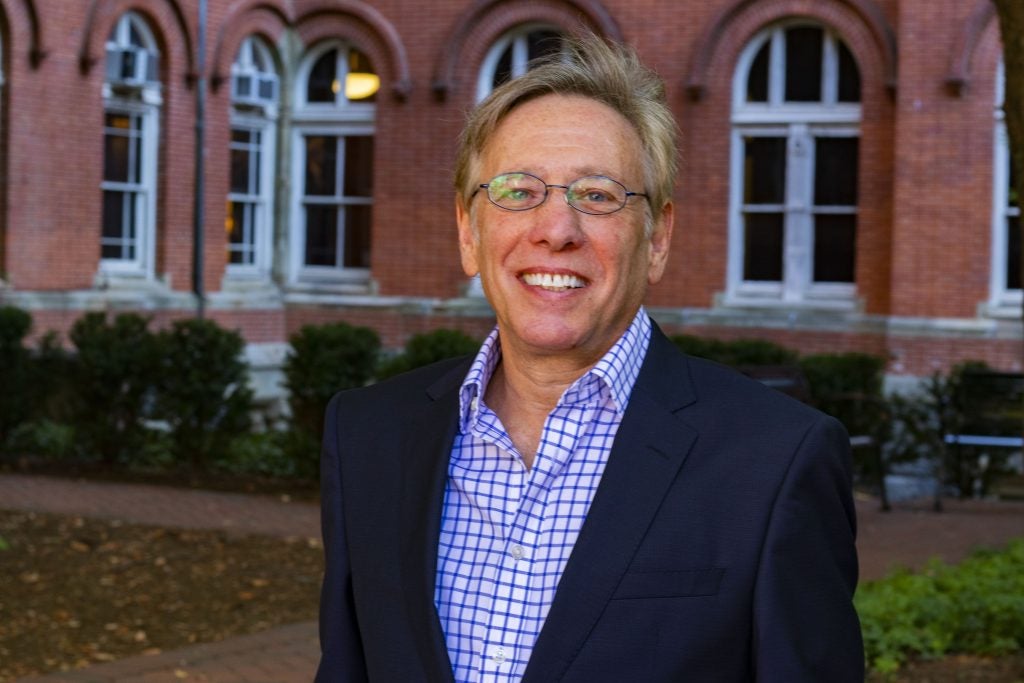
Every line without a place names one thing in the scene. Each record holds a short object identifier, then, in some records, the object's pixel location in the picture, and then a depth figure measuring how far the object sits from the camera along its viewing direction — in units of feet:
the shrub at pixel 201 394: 39.11
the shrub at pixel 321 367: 38.17
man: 7.22
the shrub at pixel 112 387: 39.17
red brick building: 51.57
